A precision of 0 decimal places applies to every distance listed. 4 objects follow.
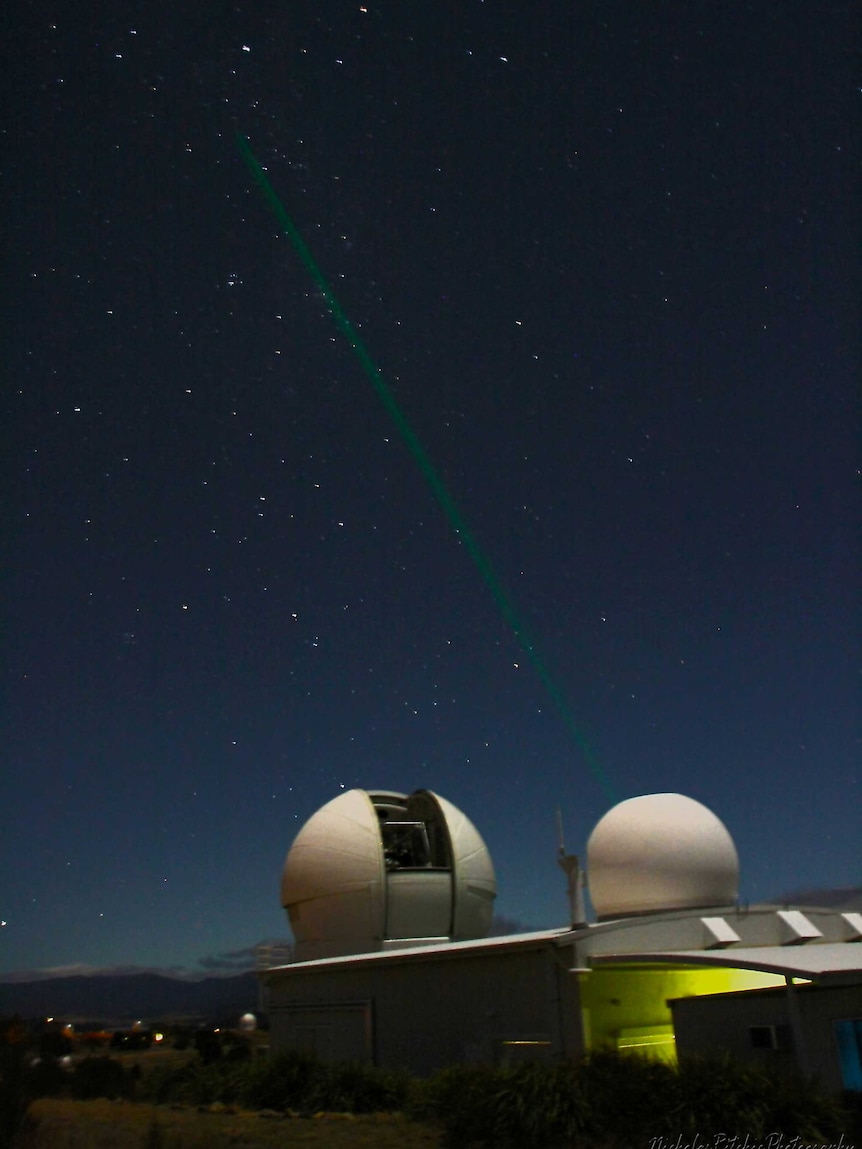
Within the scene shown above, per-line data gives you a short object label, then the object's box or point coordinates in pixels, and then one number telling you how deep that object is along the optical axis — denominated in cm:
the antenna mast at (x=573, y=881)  1470
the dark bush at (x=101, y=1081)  1639
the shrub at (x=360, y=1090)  1291
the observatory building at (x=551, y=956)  1204
